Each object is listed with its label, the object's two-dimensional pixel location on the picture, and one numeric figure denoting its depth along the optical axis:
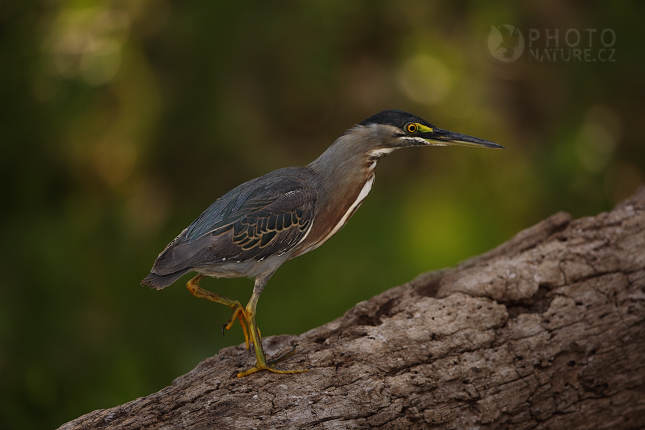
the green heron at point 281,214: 5.77
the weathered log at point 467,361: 5.64
